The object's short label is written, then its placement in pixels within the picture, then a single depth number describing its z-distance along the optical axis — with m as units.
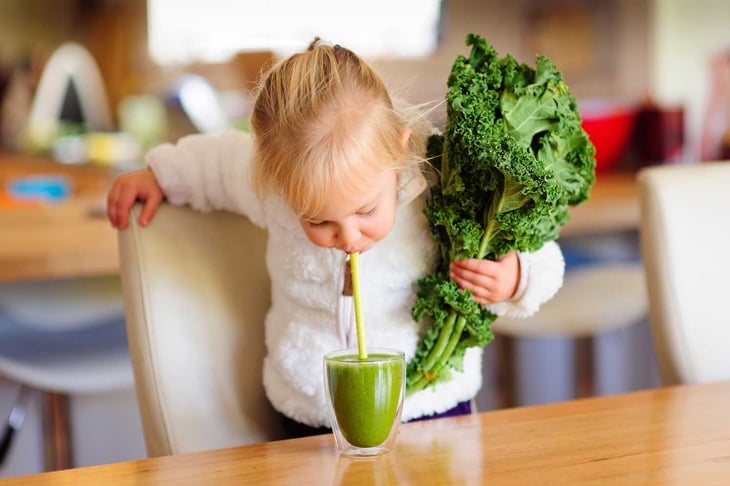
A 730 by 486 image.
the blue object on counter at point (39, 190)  2.94
